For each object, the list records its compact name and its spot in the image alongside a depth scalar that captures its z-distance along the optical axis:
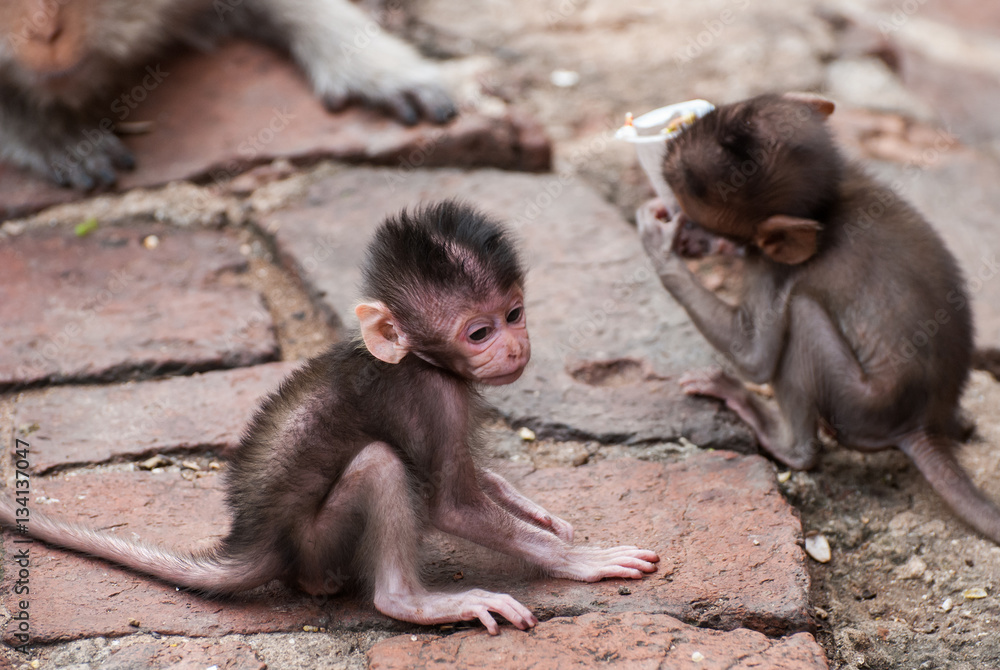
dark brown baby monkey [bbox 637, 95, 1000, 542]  7.12
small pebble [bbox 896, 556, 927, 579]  6.41
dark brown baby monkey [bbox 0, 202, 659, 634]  5.63
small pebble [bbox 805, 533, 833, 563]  6.50
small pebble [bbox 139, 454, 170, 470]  6.87
